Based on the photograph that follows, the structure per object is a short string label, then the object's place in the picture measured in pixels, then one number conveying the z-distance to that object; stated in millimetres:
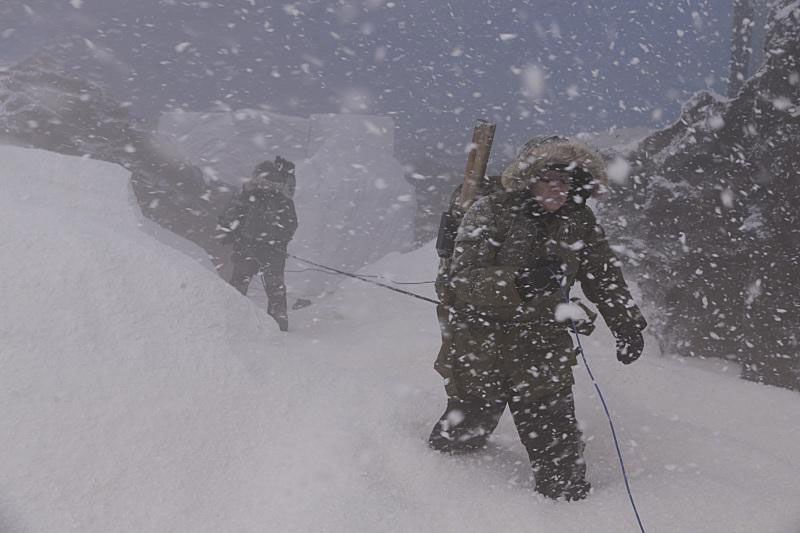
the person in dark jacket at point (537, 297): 2221
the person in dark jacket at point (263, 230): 6141
